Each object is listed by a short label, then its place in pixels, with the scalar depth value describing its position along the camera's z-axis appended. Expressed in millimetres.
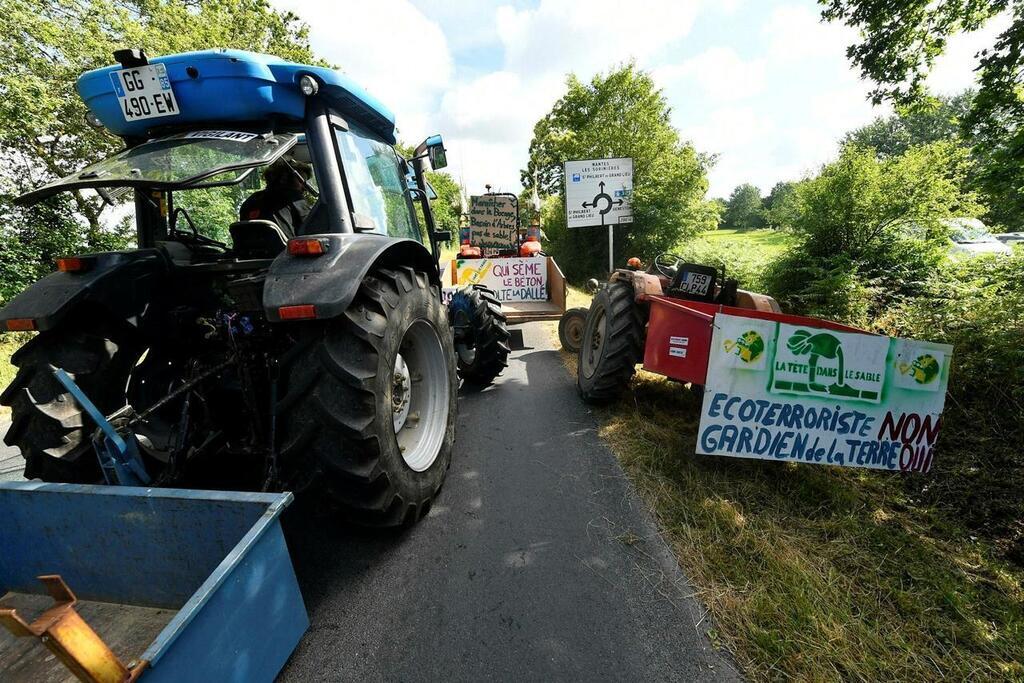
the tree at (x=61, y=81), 6418
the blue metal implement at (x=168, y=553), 1324
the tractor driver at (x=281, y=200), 2523
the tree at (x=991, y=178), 3660
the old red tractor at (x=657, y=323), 2807
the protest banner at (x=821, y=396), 2447
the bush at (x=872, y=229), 5590
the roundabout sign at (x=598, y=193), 7922
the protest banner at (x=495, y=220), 9766
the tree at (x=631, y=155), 12906
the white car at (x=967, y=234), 5545
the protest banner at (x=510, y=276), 7715
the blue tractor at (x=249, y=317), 1739
